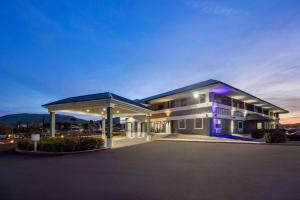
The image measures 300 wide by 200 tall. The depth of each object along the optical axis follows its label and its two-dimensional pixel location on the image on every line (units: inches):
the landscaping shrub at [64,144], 559.2
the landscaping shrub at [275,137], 897.5
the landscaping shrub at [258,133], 1189.7
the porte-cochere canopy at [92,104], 700.0
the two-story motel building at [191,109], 791.1
